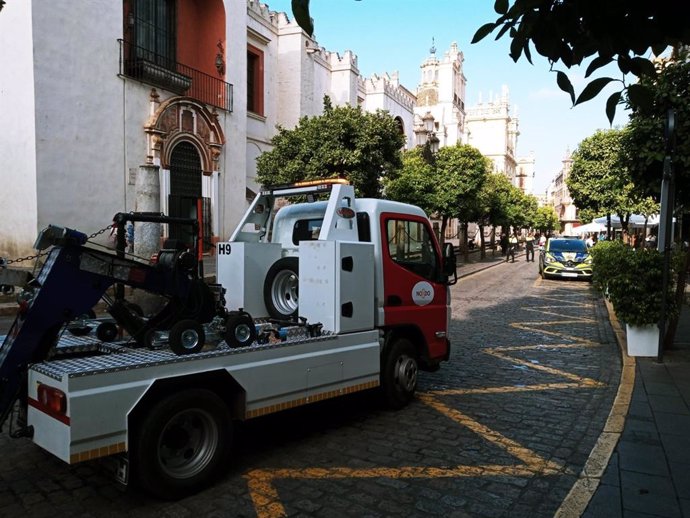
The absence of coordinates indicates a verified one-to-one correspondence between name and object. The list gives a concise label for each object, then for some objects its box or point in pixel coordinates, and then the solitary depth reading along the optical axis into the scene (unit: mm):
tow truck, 3592
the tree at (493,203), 31383
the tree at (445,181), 25406
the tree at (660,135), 7867
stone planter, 8188
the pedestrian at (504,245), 40375
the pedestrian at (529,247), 35219
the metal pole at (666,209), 7461
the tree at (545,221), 67750
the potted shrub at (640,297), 8148
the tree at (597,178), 20250
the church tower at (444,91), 60188
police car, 21734
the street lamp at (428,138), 19756
